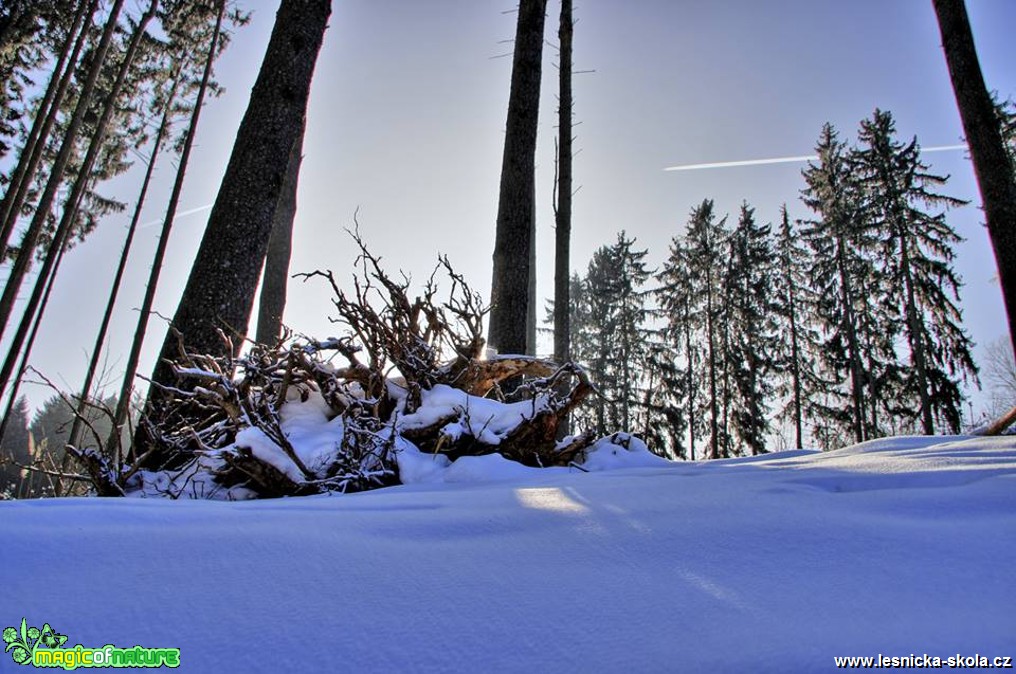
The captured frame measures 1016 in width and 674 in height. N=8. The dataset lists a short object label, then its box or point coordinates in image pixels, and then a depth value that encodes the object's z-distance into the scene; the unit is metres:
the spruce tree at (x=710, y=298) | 20.25
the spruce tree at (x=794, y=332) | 19.64
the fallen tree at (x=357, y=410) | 2.62
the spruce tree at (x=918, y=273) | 15.75
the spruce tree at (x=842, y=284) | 17.89
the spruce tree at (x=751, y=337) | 20.23
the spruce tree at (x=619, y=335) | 22.25
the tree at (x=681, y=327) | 21.42
